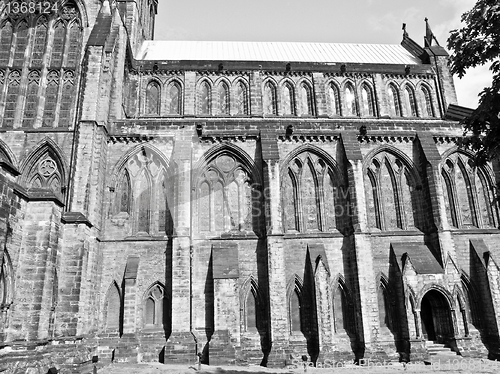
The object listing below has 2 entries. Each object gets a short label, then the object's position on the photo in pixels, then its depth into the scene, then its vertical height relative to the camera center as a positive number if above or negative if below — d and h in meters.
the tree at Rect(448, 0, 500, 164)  8.55 +5.30
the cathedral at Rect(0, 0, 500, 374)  17.23 +3.77
